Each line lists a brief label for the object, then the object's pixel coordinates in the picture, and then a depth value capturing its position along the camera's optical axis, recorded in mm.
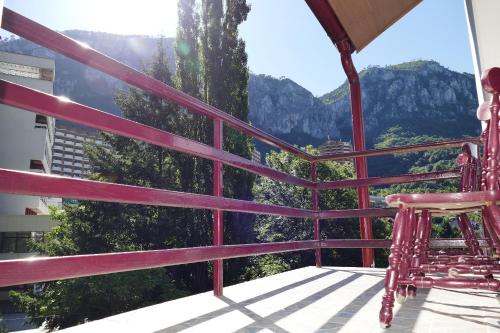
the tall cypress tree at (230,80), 12023
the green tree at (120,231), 9062
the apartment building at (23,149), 23500
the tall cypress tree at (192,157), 10945
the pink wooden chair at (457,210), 1080
